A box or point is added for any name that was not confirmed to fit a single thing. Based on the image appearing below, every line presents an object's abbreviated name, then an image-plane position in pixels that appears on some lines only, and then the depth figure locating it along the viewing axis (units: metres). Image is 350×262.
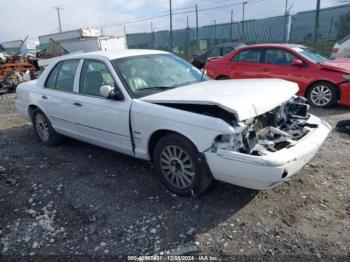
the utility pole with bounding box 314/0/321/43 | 16.71
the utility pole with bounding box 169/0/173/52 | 25.53
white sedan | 3.14
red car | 7.17
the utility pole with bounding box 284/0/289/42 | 22.20
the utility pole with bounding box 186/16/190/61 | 25.37
